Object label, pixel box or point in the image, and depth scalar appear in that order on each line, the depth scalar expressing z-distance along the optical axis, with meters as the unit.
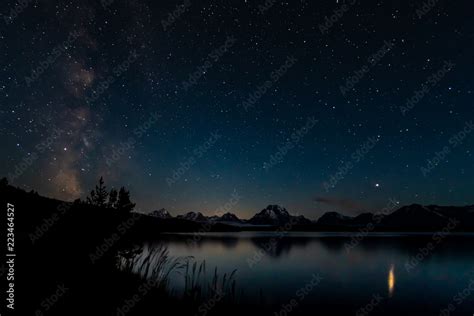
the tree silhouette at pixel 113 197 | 21.87
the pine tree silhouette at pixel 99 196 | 20.12
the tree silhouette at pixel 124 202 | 22.59
